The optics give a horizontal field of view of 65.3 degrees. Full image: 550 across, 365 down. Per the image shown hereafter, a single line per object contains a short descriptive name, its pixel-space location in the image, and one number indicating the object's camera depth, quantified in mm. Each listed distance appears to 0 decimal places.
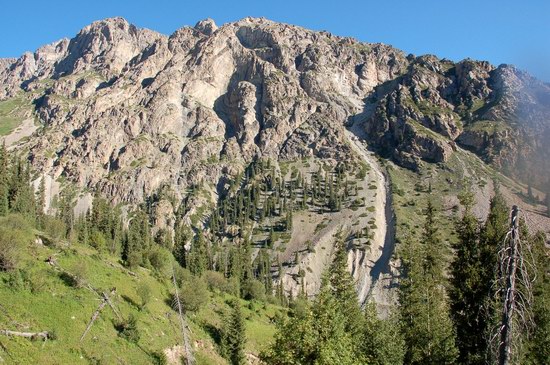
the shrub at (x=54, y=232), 48594
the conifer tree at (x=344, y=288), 47188
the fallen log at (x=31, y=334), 28900
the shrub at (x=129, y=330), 37750
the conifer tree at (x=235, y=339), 48719
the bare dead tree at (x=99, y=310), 34800
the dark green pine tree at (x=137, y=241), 56419
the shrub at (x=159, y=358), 38438
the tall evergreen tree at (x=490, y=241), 32406
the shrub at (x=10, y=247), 34844
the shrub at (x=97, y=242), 64312
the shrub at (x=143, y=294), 44312
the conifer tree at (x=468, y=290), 32062
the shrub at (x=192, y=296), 50094
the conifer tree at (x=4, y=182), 82388
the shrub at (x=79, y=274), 39594
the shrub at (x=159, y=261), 63256
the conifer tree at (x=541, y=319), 30812
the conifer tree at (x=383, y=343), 33909
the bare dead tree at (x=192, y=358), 40838
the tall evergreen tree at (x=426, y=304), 35628
